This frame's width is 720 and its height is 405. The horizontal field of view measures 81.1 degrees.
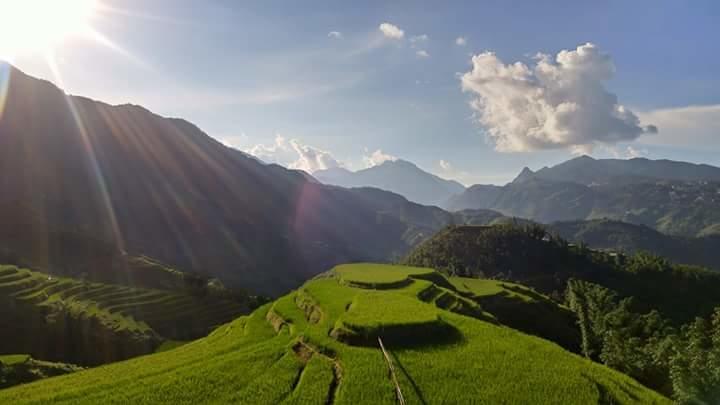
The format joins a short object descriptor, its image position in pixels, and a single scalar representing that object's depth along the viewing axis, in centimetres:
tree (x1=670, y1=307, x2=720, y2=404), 2447
